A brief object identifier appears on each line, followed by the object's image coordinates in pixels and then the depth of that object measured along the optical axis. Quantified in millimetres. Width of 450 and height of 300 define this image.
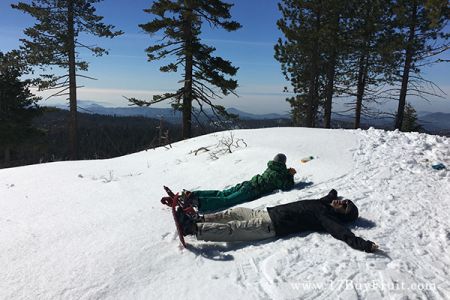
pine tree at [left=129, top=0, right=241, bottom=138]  14371
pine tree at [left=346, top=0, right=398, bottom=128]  16750
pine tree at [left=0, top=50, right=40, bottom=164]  21609
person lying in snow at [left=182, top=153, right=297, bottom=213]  5266
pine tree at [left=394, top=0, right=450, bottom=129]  15906
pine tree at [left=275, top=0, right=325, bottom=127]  17984
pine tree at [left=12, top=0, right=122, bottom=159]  16344
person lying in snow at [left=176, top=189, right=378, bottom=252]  3974
